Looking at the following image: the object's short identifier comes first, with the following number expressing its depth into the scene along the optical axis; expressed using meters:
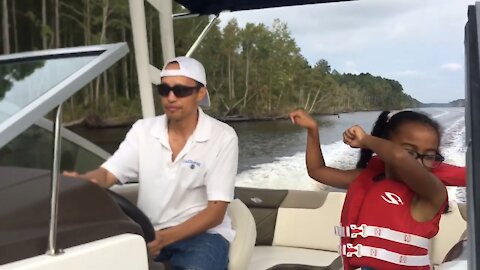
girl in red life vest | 1.76
